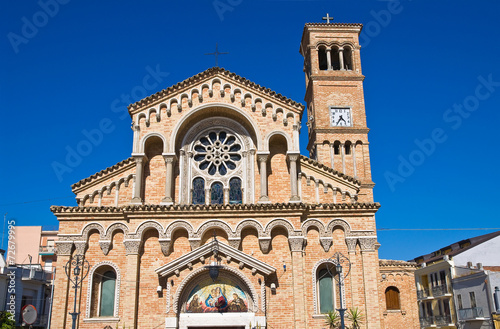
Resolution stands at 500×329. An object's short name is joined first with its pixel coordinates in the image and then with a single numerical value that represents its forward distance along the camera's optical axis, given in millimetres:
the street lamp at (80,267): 23947
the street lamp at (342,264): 24203
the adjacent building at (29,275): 37562
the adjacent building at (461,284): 40031
